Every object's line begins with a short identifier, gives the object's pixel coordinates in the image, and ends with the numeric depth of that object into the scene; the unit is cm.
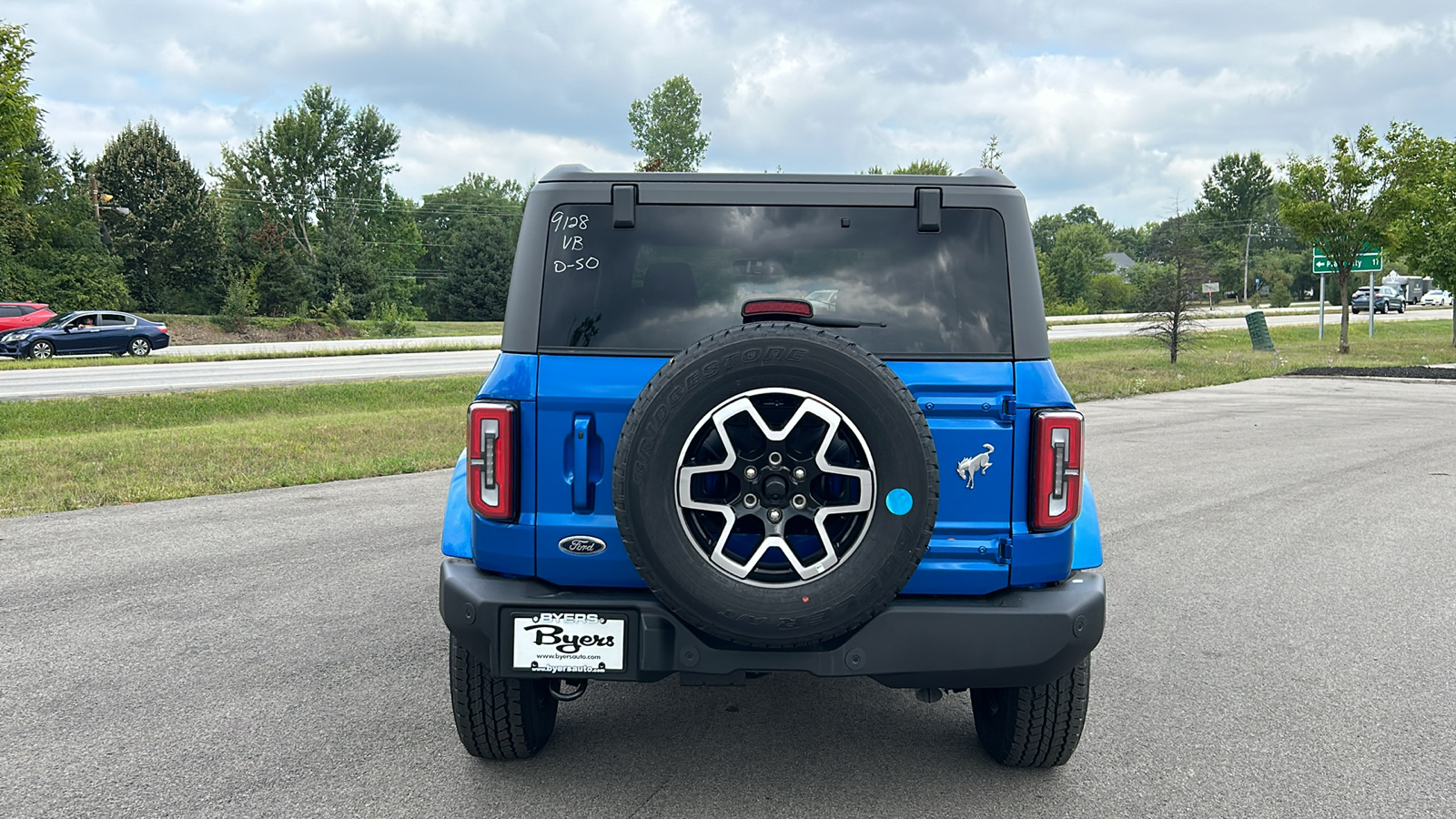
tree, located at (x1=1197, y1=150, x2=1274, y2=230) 11138
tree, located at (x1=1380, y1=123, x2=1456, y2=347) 2628
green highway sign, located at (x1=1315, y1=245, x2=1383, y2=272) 2855
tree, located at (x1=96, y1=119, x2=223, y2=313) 4712
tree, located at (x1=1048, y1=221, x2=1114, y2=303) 7738
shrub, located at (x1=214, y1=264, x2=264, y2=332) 3894
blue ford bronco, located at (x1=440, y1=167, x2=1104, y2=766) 284
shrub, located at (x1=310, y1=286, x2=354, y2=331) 4212
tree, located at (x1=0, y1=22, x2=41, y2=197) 1786
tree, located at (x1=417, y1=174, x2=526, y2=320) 6381
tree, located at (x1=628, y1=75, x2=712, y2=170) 7062
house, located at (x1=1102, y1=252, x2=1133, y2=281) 12669
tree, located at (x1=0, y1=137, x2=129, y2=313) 4047
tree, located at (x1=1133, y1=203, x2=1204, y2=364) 2577
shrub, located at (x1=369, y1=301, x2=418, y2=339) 4131
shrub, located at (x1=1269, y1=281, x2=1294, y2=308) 7338
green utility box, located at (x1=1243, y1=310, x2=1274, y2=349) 3058
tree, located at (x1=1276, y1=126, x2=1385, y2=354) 2739
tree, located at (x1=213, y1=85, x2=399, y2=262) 6881
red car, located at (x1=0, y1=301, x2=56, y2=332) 3206
